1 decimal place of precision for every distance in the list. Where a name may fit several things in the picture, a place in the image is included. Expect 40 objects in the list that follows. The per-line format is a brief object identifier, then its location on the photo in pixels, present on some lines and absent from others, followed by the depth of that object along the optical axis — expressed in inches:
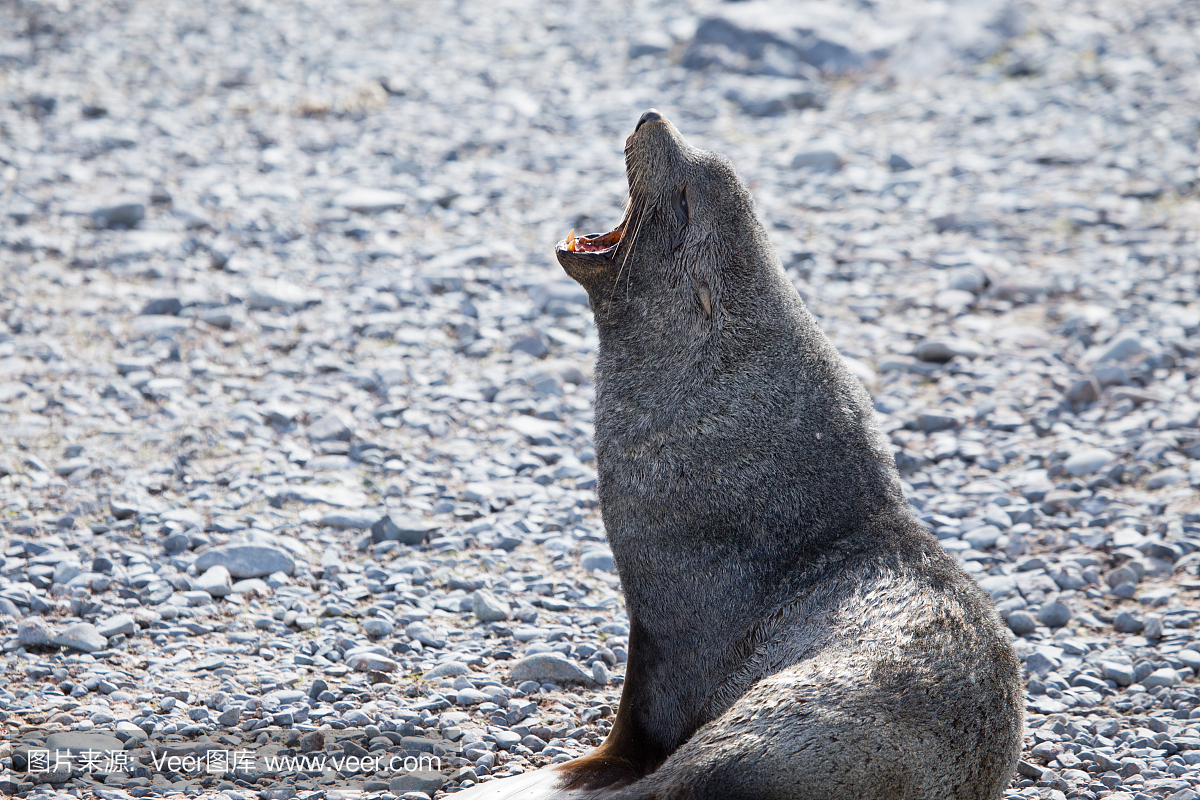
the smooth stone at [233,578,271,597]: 400.8
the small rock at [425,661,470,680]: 366.0
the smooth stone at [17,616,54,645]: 357.7
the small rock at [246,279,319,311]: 641.0
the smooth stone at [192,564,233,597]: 397.1
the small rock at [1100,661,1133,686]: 376.8
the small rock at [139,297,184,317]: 617.6
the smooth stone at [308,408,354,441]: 515.5
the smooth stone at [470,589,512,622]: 400.5
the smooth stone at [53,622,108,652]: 358.6
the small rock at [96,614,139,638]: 366.6
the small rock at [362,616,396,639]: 385.4
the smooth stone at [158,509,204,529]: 435.2
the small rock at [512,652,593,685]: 371.2
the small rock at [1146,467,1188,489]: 490.0
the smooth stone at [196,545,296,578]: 410.6
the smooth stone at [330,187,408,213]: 776.3
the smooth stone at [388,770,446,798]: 310.2
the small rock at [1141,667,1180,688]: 371.9
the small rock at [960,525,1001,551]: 457.7
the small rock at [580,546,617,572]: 438.9
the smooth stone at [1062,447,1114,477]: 504.7
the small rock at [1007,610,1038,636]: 403.5
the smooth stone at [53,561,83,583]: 393.1
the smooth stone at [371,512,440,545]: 443.5
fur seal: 261.0
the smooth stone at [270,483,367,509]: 464.4
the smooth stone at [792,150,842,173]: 871.1
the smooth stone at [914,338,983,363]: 608.7
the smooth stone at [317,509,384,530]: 449.1
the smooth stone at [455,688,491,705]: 353.4
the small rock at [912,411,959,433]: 550.6
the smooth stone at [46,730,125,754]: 308.5
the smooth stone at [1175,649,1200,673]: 379.9
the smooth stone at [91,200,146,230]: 721.6
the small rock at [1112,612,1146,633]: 403.5
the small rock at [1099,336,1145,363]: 594.2
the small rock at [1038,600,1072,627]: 409.1
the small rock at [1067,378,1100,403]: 563.8
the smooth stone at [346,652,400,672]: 363.6
